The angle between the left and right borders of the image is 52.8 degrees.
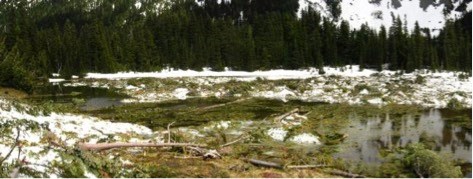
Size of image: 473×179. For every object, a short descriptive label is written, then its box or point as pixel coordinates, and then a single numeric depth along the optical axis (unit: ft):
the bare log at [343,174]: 49.90
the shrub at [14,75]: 136.87
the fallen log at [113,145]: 49.04
